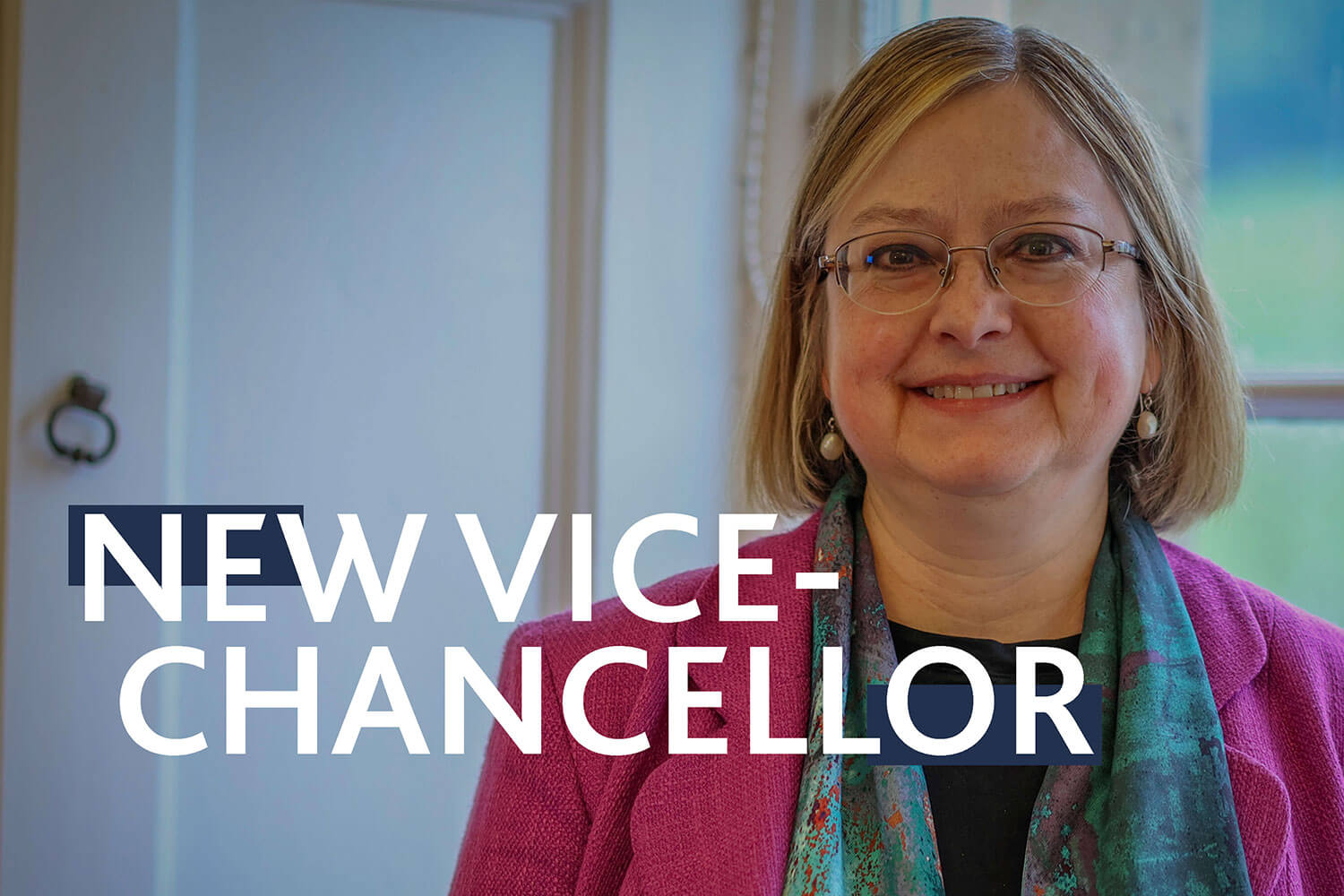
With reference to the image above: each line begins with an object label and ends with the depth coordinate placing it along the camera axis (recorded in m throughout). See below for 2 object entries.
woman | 1.01
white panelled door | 1.62
